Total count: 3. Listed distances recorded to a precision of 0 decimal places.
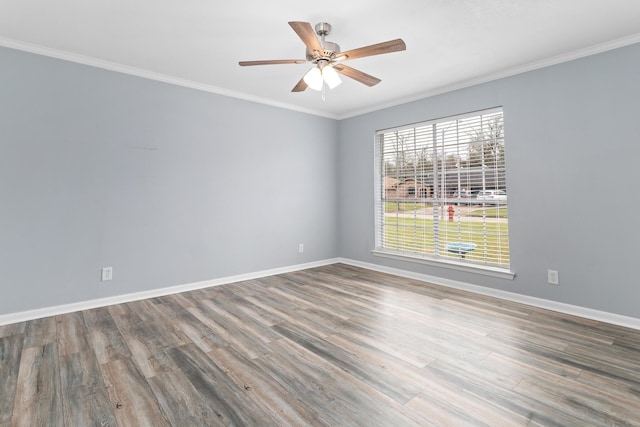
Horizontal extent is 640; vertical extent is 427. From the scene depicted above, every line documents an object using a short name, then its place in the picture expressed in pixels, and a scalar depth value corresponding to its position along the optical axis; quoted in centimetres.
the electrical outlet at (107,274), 318
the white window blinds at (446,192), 354
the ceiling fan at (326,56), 205
